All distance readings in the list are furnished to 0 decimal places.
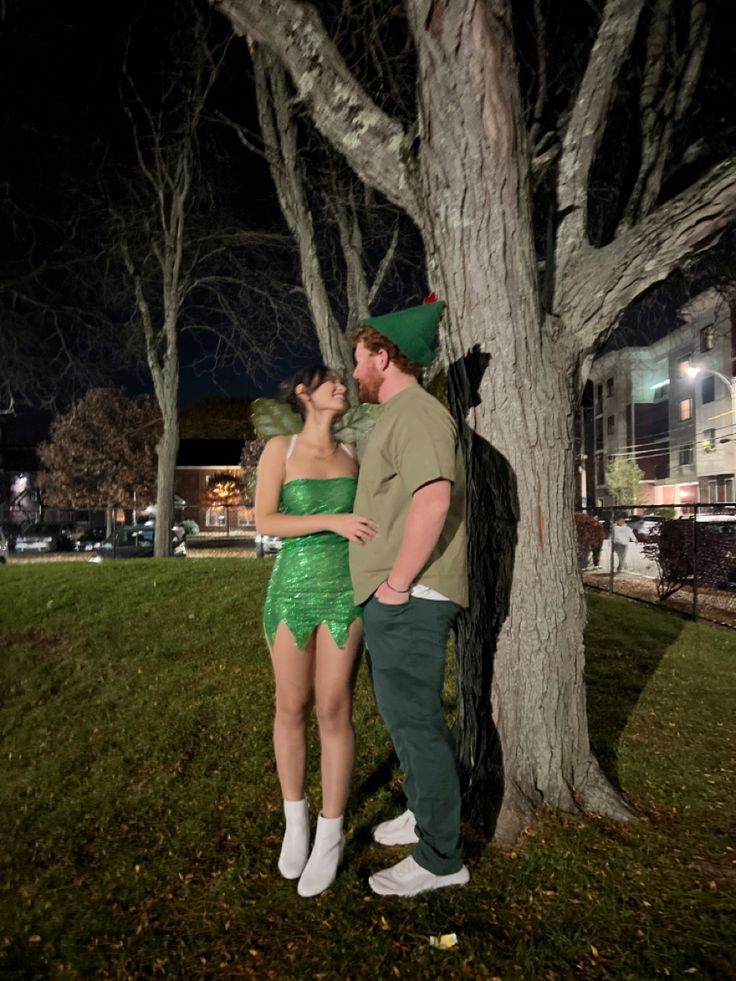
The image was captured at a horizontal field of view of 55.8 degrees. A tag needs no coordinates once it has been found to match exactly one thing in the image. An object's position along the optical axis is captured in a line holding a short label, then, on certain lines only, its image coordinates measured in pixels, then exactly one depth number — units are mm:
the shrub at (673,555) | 11711
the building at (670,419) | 50938
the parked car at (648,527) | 12688
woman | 2834
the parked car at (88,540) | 31092
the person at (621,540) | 16031
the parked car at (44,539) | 30531
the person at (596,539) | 16531
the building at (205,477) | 50781
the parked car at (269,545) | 21227
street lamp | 28194
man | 2484
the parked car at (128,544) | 21375
